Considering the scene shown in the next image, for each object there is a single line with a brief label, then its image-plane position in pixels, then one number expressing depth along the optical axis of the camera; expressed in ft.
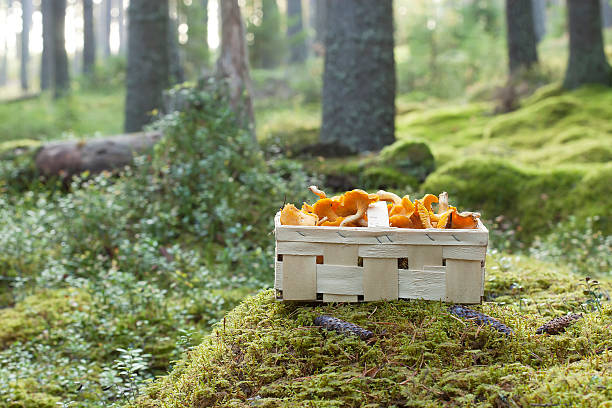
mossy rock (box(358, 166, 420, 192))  20.31
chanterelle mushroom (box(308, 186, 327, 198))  8.18
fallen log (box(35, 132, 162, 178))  23.39
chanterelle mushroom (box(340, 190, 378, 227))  7.89
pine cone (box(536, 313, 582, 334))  7.33
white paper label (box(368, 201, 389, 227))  7.65
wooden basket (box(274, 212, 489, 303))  7.45
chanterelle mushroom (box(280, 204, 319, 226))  7.77
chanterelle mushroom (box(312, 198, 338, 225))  8.27
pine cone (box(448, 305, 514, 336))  7.08
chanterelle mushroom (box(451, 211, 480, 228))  7.86
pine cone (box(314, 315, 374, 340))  6.98
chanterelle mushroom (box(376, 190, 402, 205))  8.75
